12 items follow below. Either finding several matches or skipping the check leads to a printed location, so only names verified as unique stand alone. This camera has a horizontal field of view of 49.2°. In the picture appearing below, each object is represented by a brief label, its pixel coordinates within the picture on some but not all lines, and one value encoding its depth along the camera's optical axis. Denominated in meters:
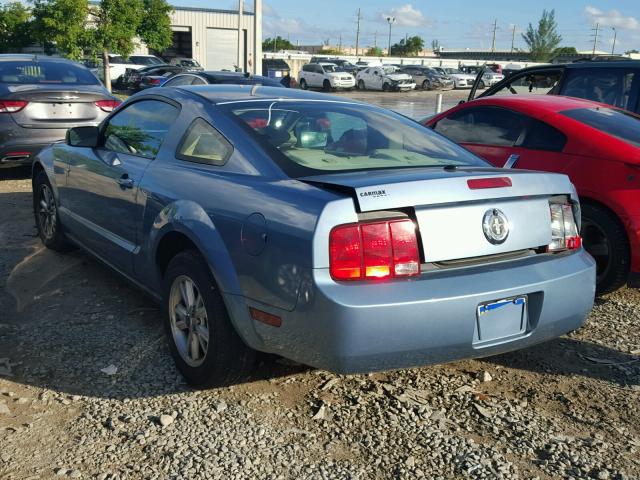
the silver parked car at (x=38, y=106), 8.43
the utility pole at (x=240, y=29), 35.41
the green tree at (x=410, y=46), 124.38
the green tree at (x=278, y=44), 122.72
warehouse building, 52.97
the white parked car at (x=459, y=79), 46.69
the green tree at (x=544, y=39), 89.75
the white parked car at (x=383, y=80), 41.03
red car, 4.95
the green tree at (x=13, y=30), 32.69
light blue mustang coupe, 2.95
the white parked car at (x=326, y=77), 39.59
